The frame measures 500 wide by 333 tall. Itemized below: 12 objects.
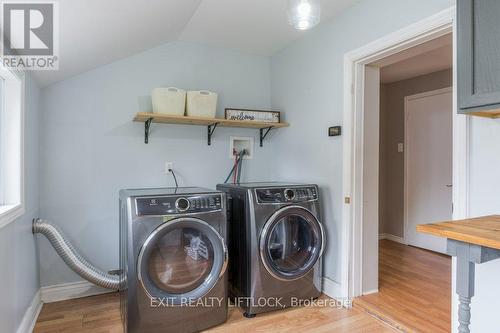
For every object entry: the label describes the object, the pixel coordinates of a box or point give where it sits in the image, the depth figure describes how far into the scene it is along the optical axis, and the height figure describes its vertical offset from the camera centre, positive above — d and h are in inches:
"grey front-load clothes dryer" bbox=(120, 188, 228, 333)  73.6 -24.5
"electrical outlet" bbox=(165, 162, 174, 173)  114.6 -1.2
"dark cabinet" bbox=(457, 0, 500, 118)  49.9 +17.7
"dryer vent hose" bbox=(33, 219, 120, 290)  90.2 -27.9
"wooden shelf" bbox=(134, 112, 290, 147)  102.2 +14.7
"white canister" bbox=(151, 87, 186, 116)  103.3 +20.7
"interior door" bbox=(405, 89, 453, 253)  149.9 -0.4
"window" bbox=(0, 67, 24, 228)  72.4 +5.2
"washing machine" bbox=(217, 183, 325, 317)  87.9 -24.5
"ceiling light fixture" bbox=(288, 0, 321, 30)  63.3 +30.7
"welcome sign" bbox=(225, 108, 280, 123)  115.7 +18.1
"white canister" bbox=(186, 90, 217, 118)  106.8 +20.4
